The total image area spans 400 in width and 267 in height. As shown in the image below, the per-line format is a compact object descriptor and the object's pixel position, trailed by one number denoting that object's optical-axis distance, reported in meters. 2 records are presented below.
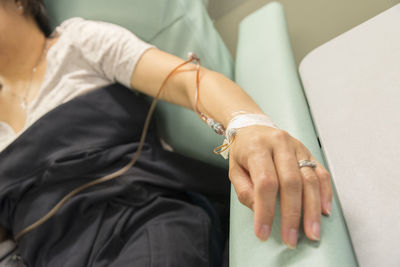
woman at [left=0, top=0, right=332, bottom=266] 0.60
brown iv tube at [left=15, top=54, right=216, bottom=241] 0.65
